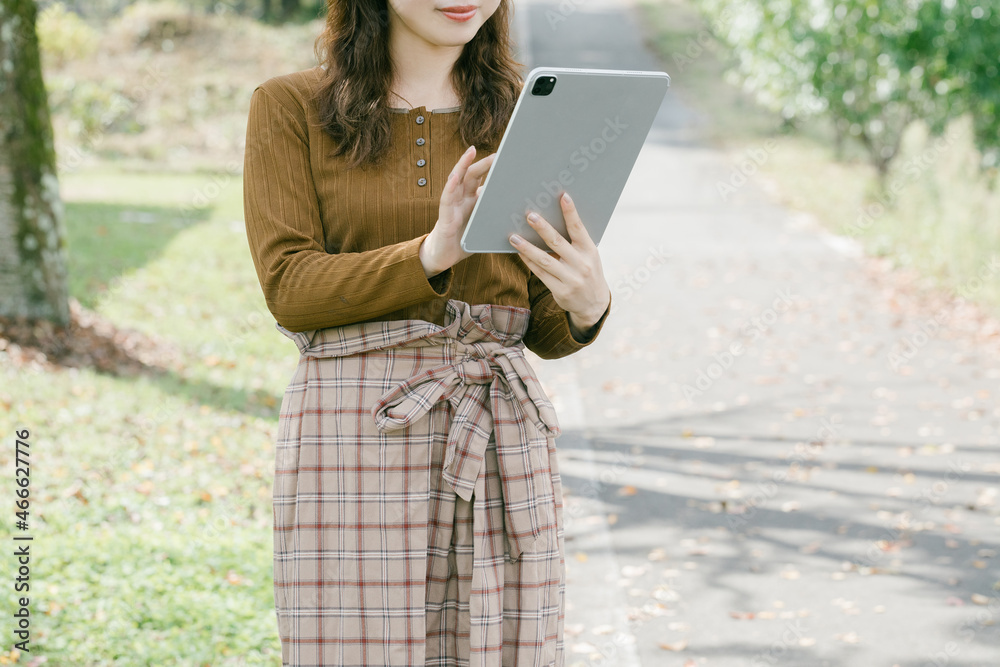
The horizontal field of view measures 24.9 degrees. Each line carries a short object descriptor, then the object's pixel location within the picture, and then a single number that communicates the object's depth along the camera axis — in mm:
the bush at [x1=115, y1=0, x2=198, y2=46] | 23860
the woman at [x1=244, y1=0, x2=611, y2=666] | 2991
